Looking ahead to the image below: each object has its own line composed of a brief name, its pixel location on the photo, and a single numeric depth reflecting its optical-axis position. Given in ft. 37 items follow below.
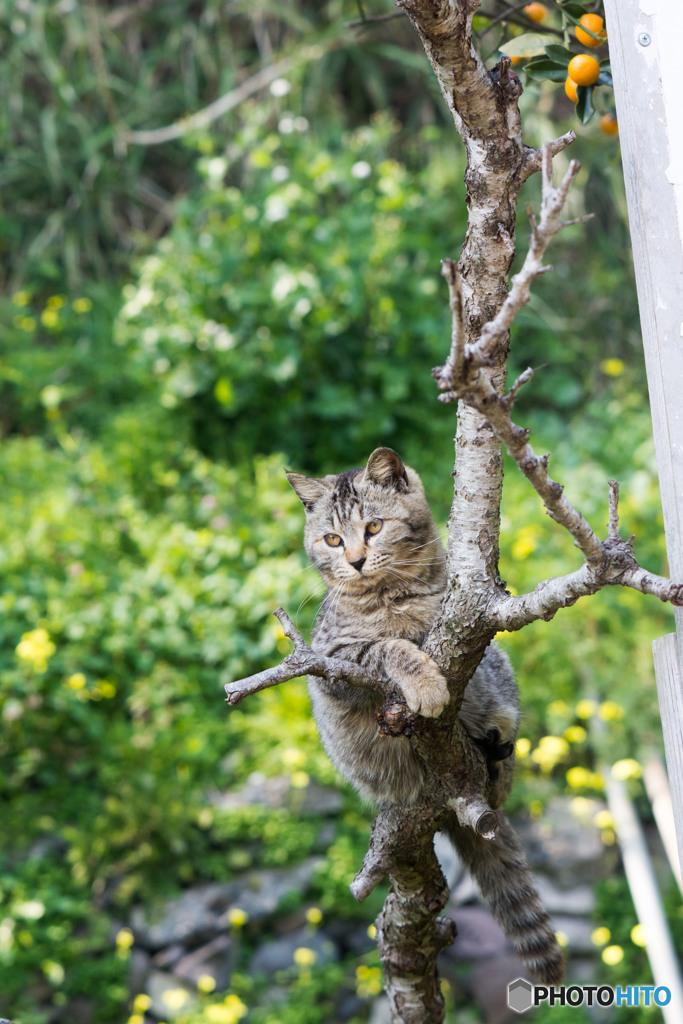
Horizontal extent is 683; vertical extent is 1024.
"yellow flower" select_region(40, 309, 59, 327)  18.90
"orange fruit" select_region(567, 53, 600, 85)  6.20
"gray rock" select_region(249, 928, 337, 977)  11.97
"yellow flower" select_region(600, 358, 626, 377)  17.78
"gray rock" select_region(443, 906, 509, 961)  11.69
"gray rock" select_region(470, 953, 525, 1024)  11.13
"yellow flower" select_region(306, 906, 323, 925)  12.05
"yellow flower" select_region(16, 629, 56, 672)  12.33
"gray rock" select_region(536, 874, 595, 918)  12.15
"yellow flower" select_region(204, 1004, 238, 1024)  10.72
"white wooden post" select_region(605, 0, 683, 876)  4.68
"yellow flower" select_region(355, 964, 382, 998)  11.33
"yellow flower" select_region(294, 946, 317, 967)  11.67
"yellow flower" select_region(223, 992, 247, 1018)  10.82
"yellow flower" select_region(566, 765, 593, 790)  12.64
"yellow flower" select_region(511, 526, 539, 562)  13.76
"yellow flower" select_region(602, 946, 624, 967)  11.10
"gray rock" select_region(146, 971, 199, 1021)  11.19
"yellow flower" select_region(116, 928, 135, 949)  11.63
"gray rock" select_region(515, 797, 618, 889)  12.37
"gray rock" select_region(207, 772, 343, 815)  12.89
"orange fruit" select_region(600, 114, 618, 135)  7.61
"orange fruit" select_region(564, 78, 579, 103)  6.42
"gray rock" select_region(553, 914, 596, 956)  11.85
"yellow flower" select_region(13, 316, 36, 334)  18.78
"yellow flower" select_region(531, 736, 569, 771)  12.59
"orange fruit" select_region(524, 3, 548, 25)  7.75
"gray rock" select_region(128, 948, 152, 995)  11.73
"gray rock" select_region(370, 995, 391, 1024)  11.12
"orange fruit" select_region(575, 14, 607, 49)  6.47
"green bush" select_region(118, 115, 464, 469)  15.72
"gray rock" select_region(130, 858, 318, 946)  12.00
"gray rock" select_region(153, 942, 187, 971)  11.91
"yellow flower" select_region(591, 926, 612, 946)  11.53
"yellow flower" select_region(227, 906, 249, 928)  11.91
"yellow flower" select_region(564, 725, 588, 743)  12.92
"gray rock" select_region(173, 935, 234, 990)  11.80
